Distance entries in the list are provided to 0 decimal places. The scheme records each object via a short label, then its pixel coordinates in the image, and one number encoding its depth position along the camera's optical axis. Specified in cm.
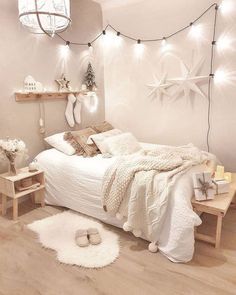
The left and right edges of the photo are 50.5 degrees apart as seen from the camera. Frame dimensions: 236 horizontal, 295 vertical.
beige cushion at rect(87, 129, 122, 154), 310
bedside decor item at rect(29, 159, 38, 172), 290
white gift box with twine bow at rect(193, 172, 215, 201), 223
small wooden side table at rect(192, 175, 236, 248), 214
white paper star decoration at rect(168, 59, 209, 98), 334
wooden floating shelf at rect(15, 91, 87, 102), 298
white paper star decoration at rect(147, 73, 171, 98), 366
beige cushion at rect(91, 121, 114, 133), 362
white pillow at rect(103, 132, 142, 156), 302
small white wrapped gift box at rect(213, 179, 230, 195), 238
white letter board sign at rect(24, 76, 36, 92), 302
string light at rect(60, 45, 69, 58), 344
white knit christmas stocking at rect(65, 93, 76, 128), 359
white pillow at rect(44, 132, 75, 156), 310
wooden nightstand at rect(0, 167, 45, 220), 268
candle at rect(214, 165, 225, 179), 269
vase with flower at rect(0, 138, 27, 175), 266
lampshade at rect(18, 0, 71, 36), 183
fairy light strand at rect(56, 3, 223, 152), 321
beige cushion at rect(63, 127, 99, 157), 308
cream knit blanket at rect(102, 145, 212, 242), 217
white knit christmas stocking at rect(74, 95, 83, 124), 371
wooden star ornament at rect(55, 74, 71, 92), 343
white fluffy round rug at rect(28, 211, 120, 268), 209
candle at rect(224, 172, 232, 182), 271
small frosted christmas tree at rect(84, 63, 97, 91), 384
